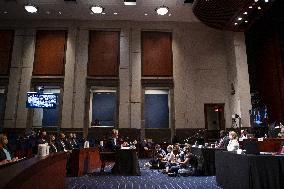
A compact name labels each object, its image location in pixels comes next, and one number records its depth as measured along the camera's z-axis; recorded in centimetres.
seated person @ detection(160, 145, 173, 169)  880
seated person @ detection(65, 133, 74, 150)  925
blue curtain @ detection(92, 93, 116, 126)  1502
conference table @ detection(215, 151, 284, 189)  394
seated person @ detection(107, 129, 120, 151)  794
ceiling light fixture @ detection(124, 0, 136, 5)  1341
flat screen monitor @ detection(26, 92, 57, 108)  1319
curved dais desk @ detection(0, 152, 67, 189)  171
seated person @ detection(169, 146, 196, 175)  735
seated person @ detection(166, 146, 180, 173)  783
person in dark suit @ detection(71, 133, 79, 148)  1032
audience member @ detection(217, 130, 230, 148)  833
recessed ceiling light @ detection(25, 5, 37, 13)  1350
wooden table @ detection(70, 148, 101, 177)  744
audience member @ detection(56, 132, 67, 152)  786
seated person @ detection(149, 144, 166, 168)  923
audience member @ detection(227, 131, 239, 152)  593
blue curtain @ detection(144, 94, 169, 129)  1511
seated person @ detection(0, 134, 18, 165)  423
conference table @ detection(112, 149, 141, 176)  764
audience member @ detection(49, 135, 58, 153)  659
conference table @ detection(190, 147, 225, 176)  744
